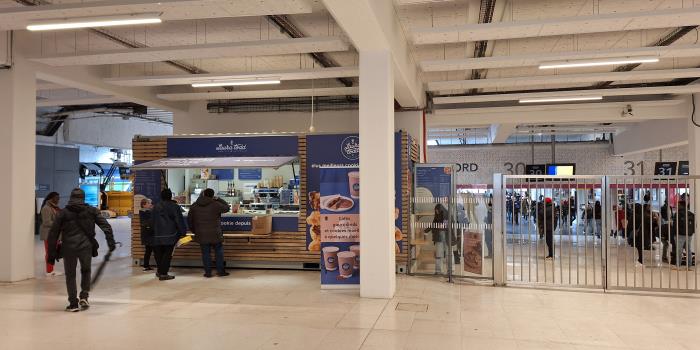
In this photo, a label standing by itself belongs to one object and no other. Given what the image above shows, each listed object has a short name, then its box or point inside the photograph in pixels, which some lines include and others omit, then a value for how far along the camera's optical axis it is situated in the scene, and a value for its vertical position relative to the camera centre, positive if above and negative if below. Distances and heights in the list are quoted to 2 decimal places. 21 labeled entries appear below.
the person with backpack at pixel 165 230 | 7.96 -0.72
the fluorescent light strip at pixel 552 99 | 10.26 +1.72
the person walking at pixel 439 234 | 8.10 -0.82
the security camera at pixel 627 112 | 11.48 +1.58
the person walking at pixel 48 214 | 7.93 -0.44
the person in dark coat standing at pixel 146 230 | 8.55 -0.76
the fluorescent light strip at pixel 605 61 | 7.29 +1.75
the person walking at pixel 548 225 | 10.11 -0.94
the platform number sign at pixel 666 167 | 14.26 +0.38
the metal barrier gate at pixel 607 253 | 7.23 -1.33
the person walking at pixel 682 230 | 8.76 -0.88
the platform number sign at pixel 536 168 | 17.22 +0.46
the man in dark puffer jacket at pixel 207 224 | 8.11 -0.63
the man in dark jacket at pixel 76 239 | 5.83 -0.62
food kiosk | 8.25 +0.07
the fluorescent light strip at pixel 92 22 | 5.78 +1.93
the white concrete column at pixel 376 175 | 6.46 +0.10
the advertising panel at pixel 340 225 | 6.96 -0.57
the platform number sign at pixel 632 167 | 18.17 +0.50
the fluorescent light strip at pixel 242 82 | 8.99 +1.83
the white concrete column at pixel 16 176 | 7.64 +0.15
